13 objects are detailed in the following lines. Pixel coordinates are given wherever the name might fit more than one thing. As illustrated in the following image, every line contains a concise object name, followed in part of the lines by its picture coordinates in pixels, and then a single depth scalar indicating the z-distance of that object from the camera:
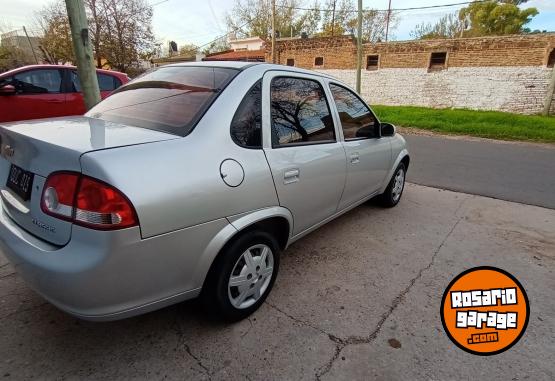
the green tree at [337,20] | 35.50
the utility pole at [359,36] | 14.54
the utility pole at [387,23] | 36.37
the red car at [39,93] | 5.64
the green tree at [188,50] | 47.50
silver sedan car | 1.47
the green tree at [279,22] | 35.25
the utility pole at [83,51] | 3.54
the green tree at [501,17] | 30.81
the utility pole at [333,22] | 36.31
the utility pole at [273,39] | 20.26
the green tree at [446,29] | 37.31
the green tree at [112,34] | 20.45
